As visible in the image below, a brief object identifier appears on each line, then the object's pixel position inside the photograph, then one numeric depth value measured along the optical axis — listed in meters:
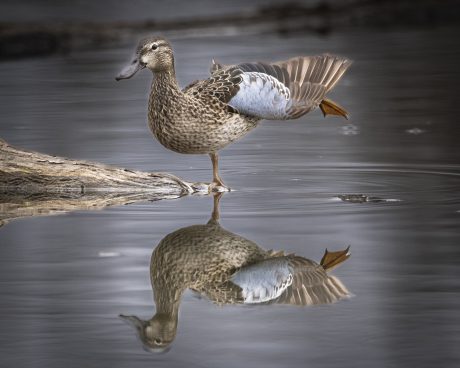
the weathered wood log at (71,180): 17.64
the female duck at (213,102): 17.80
